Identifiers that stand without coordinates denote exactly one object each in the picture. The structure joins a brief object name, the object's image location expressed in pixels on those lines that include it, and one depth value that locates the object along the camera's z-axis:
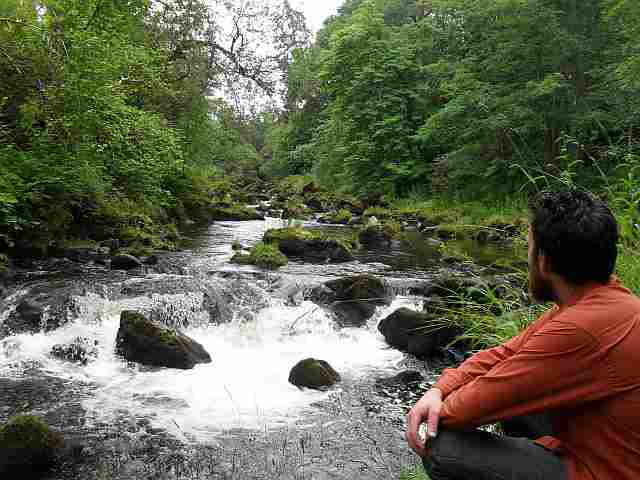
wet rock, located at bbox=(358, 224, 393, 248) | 15.99
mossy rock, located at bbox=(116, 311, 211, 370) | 6.89
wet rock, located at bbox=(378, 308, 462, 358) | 7.59
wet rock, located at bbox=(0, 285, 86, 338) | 7.59
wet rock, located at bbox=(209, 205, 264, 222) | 22.59
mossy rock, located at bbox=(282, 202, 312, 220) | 23.92
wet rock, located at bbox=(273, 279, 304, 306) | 9.64
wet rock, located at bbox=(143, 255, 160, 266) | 11.48
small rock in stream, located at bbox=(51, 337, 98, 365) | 7.18
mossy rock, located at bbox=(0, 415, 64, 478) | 4.09
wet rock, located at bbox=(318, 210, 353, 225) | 22.31
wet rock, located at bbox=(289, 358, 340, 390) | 6.37
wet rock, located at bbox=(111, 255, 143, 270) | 10.88
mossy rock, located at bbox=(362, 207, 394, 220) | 23.09
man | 1.80
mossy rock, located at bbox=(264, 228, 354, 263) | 13.29
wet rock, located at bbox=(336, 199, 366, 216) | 26.19
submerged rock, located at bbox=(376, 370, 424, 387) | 6.52
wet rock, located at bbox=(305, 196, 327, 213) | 28.18
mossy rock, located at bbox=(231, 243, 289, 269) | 11.99
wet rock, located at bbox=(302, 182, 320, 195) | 33.99
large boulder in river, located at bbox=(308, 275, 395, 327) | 9.12
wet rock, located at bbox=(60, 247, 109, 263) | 11.47
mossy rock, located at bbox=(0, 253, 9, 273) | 9.53
